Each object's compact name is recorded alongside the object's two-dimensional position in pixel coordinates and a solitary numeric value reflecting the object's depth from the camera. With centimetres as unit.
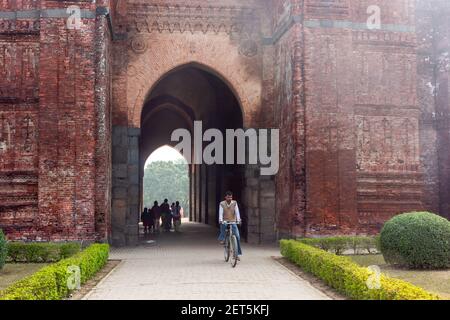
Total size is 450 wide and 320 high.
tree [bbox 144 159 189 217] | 6638
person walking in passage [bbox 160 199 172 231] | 2211
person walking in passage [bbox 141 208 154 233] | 2091
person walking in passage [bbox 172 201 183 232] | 2216
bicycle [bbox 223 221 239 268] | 1091
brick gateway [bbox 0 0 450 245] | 1354
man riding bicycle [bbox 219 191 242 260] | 1141
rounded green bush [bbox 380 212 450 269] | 994
